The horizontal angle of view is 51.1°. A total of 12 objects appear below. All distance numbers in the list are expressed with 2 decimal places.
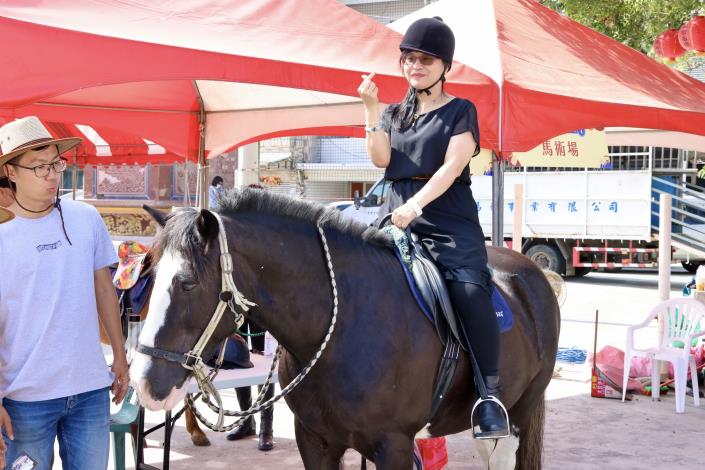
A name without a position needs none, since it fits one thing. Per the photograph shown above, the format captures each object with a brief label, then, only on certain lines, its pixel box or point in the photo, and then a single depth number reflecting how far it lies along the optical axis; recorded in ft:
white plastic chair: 21.83
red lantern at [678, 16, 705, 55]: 24.43
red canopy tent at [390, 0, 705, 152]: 16.40
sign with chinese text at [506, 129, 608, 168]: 23.03
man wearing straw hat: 8.20
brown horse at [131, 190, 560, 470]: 7.56
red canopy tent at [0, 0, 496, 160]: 12.34
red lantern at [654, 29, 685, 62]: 27.30
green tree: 32.89
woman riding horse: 9.48
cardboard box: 22.67
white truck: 49.65
